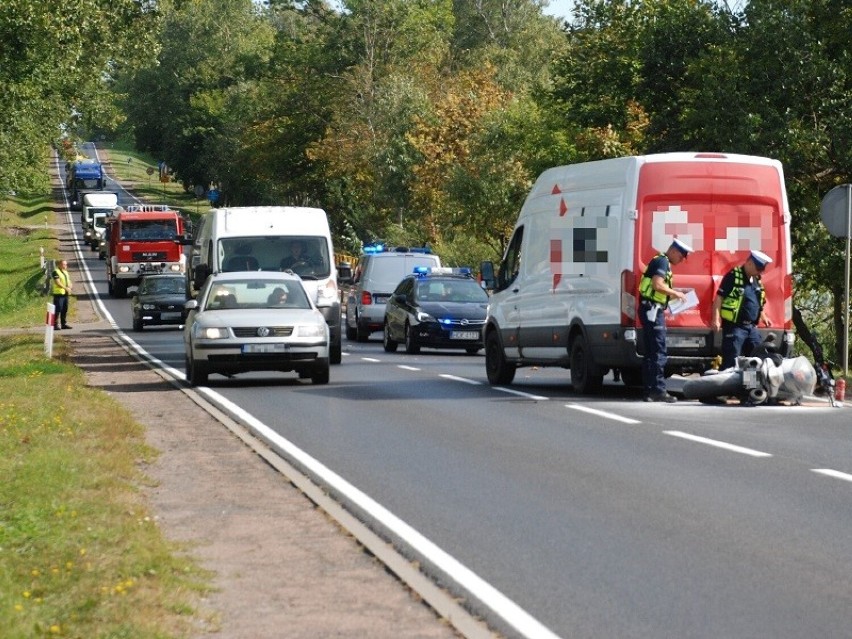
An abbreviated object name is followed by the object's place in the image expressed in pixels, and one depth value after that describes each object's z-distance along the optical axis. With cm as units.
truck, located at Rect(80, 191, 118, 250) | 9894
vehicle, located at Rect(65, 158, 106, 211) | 13238
